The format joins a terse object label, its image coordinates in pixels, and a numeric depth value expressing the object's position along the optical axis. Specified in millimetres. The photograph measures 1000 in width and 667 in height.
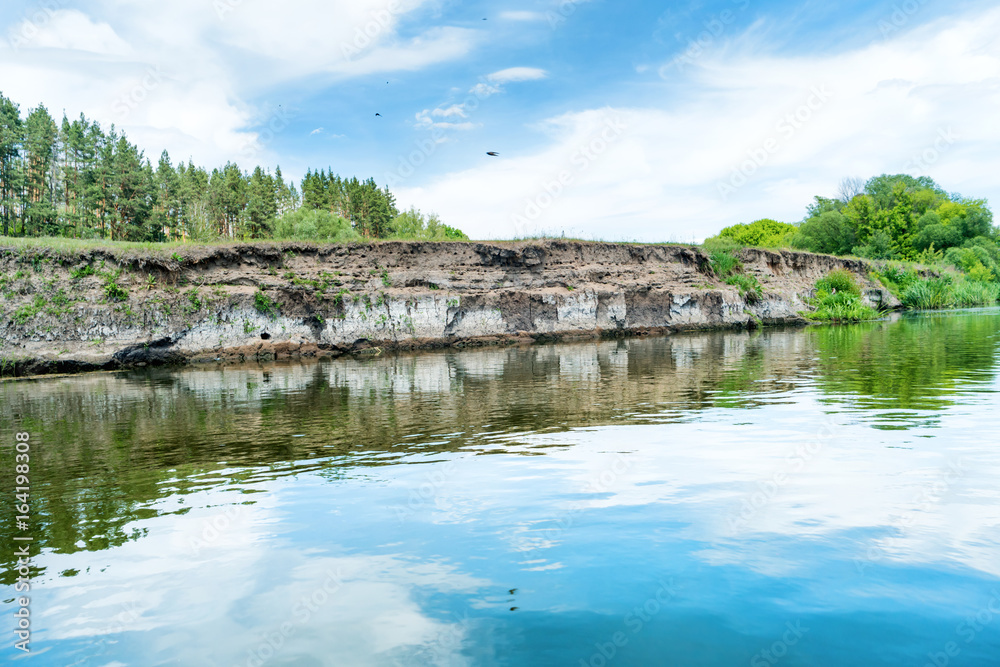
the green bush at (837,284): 45406
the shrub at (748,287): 41000
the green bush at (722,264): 41688
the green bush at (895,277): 53594
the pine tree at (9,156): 57312
